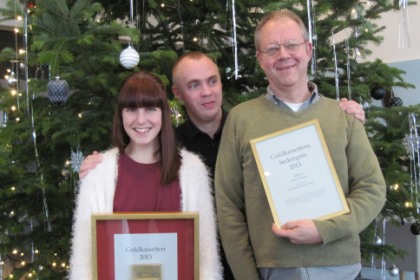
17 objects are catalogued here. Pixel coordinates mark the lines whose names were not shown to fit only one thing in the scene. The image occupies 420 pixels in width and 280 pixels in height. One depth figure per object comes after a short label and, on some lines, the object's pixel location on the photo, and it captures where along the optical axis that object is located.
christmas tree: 1.84
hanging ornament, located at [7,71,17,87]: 2.44
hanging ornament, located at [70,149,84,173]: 1.95
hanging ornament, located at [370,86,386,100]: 2.43
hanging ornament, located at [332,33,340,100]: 2.30
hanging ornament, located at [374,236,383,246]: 2.71
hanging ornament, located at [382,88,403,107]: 2.74
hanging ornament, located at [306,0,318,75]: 2.17
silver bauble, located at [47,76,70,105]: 1.76
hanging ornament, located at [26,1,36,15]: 1.99
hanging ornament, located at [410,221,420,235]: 2.67
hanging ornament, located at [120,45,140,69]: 1.82
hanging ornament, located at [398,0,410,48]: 4.31
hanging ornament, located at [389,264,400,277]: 3.21
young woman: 1.48
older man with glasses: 1.32
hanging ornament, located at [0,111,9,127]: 2.27
